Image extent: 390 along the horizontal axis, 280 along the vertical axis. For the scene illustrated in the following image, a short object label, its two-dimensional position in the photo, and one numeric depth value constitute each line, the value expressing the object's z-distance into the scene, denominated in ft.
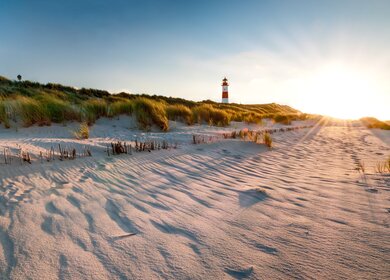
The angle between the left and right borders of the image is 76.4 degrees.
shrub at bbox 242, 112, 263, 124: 45.44
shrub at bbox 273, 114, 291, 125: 55.31
